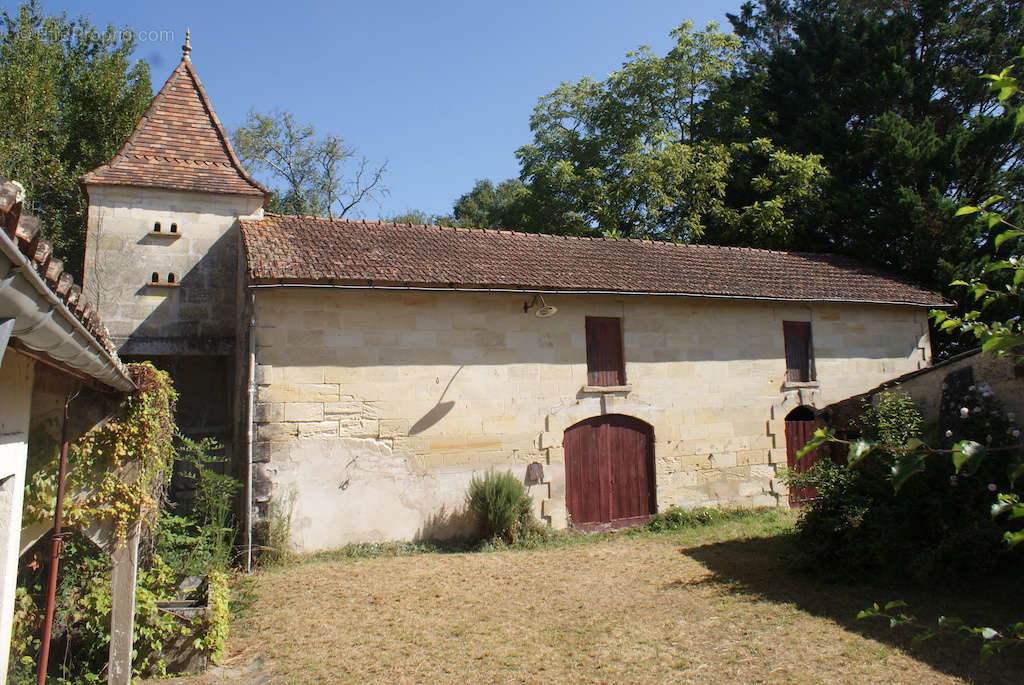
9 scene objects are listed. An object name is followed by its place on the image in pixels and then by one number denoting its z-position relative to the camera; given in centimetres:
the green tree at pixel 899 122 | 1619
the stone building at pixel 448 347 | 990
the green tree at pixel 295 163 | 2702
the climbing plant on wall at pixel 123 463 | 480
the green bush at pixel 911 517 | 732
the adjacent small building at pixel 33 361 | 199
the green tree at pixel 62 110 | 1805
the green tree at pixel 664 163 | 1930
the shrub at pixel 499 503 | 1031
